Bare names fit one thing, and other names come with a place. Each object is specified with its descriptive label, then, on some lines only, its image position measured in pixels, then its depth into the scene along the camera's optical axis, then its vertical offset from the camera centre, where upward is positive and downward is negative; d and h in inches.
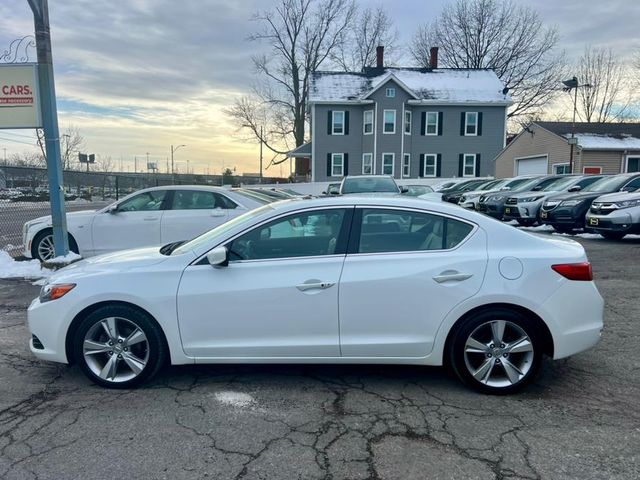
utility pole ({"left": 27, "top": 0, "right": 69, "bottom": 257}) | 315.6 +27.3
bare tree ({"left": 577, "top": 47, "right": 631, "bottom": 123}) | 1860.2 +325.1
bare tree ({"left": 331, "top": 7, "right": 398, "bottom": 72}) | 1961.1 +541.9
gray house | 1395.2 +170.0
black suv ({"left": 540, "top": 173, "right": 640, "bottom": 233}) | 503.2 -16.8
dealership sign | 323.3 +58.3
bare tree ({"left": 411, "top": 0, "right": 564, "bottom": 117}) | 1801.2 +480.7
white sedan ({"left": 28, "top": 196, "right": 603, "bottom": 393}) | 144.9 -33.9
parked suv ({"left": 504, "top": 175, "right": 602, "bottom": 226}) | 579.5 -16.2
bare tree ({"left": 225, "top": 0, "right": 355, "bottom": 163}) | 1803.6 +453.9
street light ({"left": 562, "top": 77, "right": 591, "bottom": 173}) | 925.2 +108.0
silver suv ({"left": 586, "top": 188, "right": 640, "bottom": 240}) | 436.5 -24.7
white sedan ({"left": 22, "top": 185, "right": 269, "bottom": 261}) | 346.6 -25.0
